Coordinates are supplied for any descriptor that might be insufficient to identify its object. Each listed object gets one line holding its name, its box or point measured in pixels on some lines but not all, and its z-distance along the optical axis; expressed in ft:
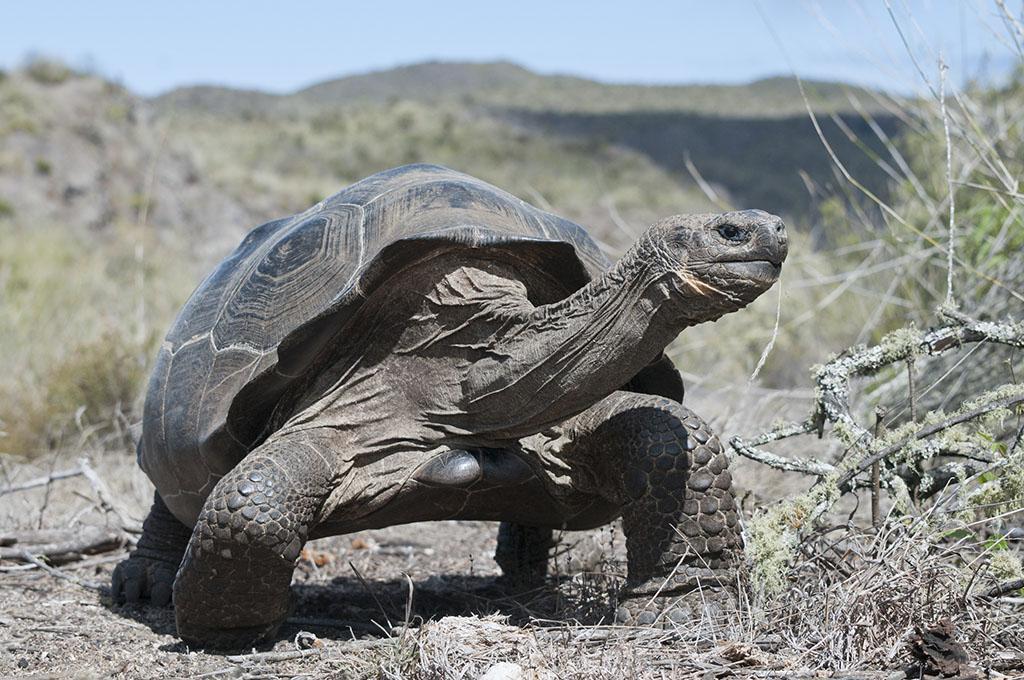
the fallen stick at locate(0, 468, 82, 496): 16.65
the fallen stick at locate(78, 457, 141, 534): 16.71
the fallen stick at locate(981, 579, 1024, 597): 9.96
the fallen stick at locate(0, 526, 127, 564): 15.89
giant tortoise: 10.87
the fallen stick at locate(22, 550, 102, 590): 14.81
